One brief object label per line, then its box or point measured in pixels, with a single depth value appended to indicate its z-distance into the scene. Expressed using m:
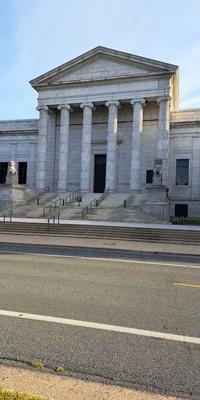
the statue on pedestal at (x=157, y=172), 35.34
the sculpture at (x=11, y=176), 37.41
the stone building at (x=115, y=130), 39.81
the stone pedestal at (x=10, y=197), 36.66
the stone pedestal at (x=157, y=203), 33.22
